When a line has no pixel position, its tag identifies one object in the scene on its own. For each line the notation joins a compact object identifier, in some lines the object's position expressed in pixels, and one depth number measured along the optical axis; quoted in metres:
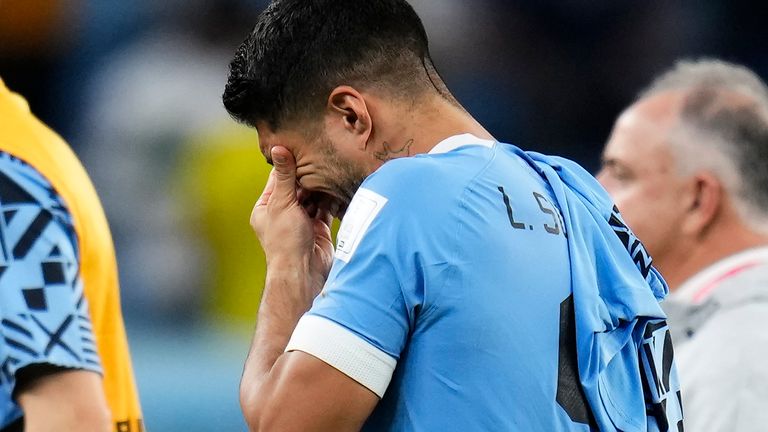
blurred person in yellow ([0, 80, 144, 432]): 9.42
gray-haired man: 10.13
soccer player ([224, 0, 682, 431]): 9.25
